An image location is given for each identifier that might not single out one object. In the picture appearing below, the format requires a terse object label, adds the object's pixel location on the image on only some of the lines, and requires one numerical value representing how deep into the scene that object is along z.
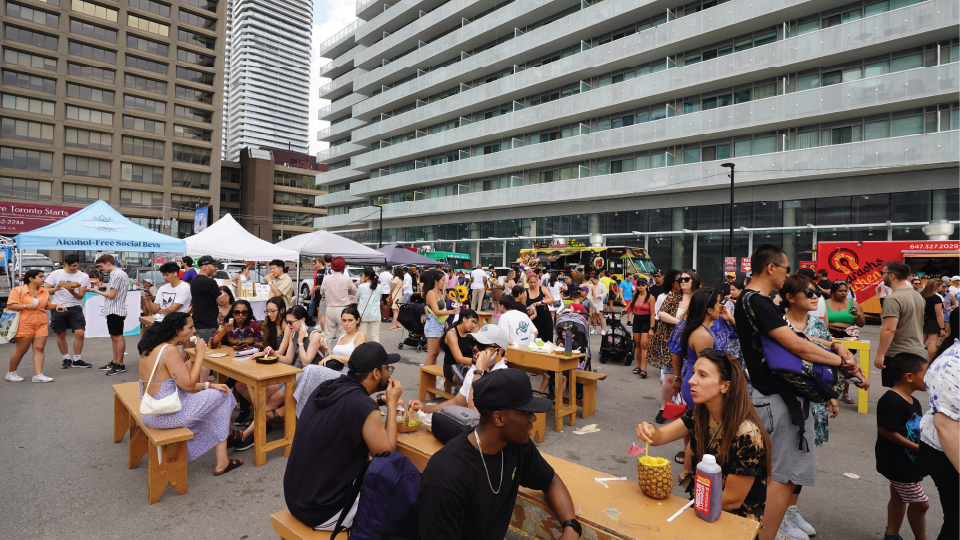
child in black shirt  3.35
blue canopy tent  11.05
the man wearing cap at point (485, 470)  2.03
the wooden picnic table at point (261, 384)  4.98
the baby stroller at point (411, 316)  10.45
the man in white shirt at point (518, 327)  6.70
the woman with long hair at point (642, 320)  9.02
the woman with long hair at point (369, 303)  9.06
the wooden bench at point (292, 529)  2.76
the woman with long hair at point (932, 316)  7.10
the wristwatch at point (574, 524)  2.47
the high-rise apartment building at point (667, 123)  22.09
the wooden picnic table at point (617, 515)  2.36
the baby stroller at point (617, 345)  10.27
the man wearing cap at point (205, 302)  7.59
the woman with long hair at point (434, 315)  8.13
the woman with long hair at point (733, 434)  2.64
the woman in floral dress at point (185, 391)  4.37
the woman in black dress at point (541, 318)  8.13
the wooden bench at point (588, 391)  6.57
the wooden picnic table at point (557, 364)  6.08
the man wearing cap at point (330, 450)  2.74
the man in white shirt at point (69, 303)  8.57
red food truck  15.89
